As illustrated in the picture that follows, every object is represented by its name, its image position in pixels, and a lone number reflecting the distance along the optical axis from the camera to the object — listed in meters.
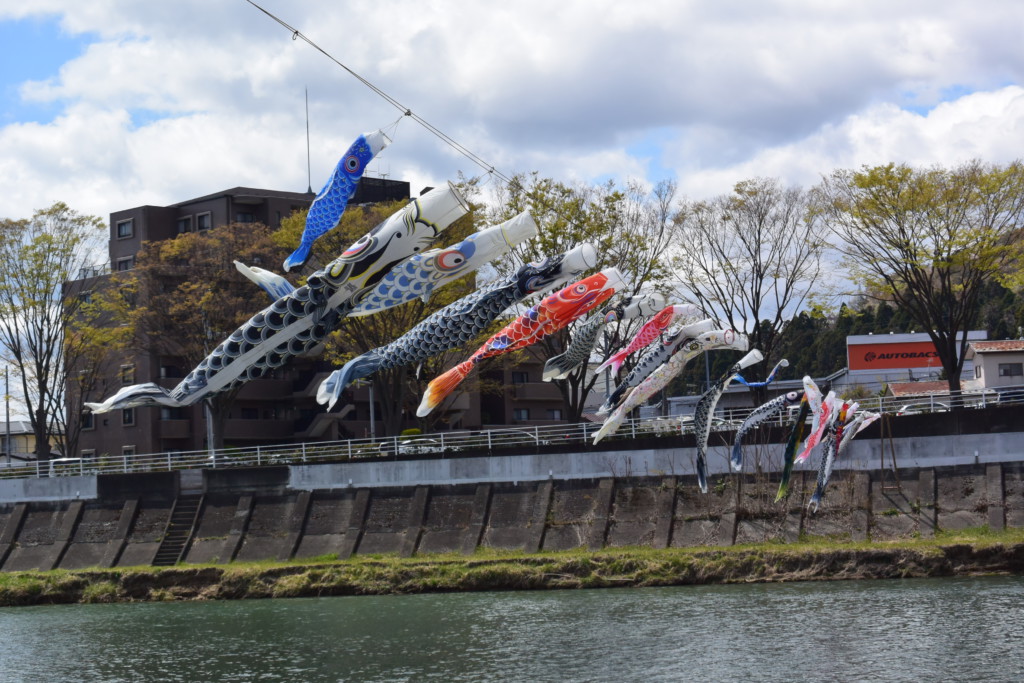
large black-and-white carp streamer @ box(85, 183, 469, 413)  30.98
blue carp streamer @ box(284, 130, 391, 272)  30.92
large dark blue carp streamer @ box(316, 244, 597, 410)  32.44
